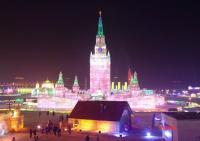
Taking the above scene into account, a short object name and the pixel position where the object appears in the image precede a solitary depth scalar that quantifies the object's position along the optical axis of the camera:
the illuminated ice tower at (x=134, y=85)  61.30
